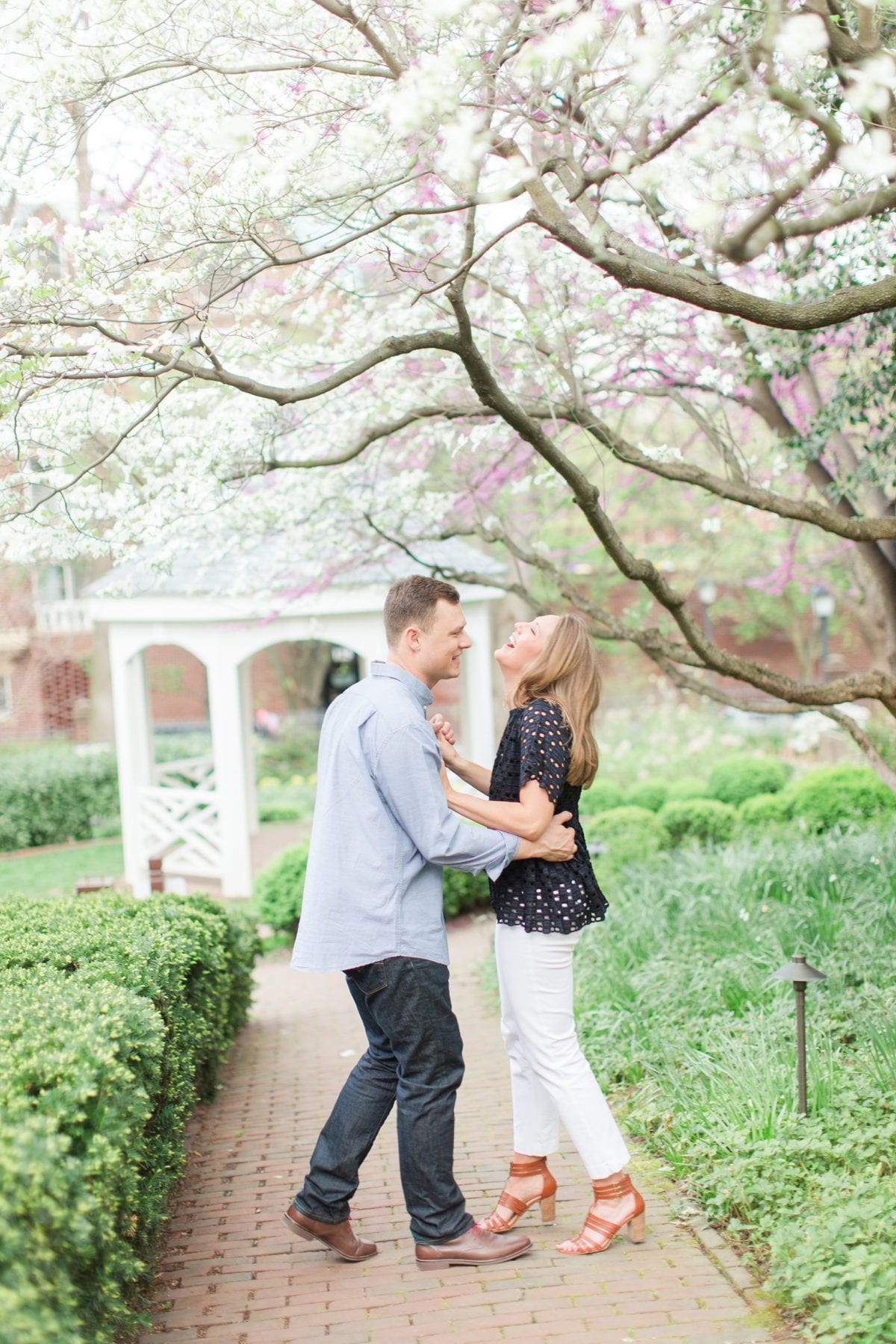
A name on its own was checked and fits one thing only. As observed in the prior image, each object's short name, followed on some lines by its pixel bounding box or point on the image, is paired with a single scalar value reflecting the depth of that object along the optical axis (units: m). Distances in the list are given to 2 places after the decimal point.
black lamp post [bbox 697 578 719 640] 20.95
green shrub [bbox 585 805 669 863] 8.94
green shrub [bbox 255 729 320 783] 21.47
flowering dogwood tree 3.81
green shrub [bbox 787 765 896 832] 9.94
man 3.39
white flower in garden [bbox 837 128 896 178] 3.15
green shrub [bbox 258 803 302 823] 17.03
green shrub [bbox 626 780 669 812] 11.84
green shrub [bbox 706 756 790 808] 11.83
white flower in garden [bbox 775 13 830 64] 2.97
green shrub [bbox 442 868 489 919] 10.02
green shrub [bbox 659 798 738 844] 10.30
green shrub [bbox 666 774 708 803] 11.61
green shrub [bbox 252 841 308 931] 9.41
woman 3.51
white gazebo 11.23
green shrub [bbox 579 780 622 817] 11.82
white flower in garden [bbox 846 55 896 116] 3.08
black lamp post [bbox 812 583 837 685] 18.72
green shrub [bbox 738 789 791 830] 10.21
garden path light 4.02
